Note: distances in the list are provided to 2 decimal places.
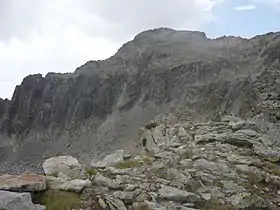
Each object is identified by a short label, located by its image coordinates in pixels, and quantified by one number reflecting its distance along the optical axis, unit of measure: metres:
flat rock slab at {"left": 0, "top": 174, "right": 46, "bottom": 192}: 6.97
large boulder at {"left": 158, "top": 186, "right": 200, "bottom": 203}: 7.51
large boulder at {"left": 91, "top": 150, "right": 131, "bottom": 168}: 9.49
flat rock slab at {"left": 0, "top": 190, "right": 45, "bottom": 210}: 6.28
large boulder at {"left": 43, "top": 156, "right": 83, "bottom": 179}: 8.13
